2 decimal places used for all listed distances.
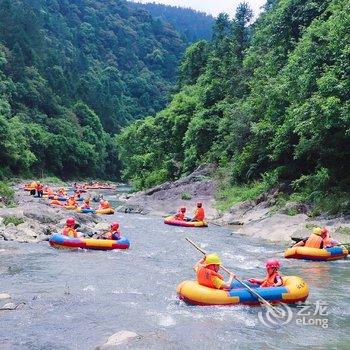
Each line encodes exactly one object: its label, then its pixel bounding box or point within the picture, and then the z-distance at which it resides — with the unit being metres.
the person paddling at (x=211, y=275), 11.09
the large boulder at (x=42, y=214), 21.50
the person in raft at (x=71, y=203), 31.08
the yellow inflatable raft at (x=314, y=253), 15.98
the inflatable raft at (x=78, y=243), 17.56
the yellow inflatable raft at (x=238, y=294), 10.77
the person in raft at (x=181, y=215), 25.48
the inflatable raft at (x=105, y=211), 29.62
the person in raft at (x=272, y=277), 11.42
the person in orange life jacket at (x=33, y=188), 37.97
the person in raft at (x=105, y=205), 30.04
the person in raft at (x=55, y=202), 31.24
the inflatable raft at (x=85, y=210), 28.65
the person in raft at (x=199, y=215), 24.70
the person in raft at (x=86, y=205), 29.65
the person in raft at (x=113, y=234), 18.19
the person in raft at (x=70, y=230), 18.08
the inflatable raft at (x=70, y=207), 30.03
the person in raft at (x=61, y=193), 38.65
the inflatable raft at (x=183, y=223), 24.33
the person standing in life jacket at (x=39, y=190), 37.32
